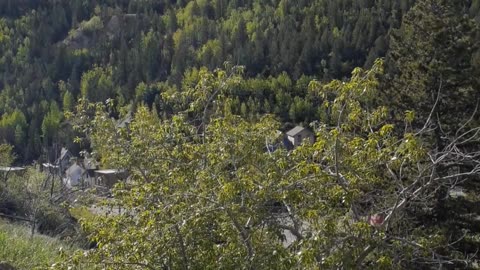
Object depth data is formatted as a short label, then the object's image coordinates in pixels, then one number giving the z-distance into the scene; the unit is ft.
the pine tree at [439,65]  48.26
